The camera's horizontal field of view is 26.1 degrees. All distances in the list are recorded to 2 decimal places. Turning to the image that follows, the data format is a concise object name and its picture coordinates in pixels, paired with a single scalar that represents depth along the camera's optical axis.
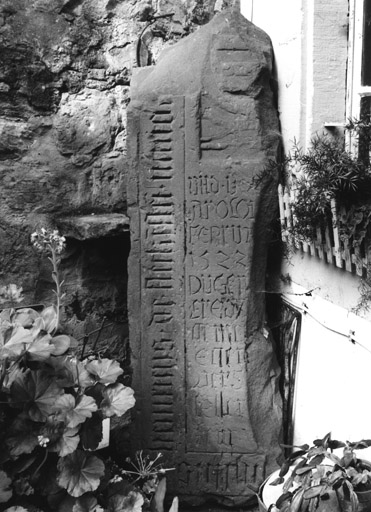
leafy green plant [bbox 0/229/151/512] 2.72
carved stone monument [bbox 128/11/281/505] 3.30
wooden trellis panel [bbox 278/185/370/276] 2.72
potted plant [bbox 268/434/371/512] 2.54
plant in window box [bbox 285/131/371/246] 2.71
